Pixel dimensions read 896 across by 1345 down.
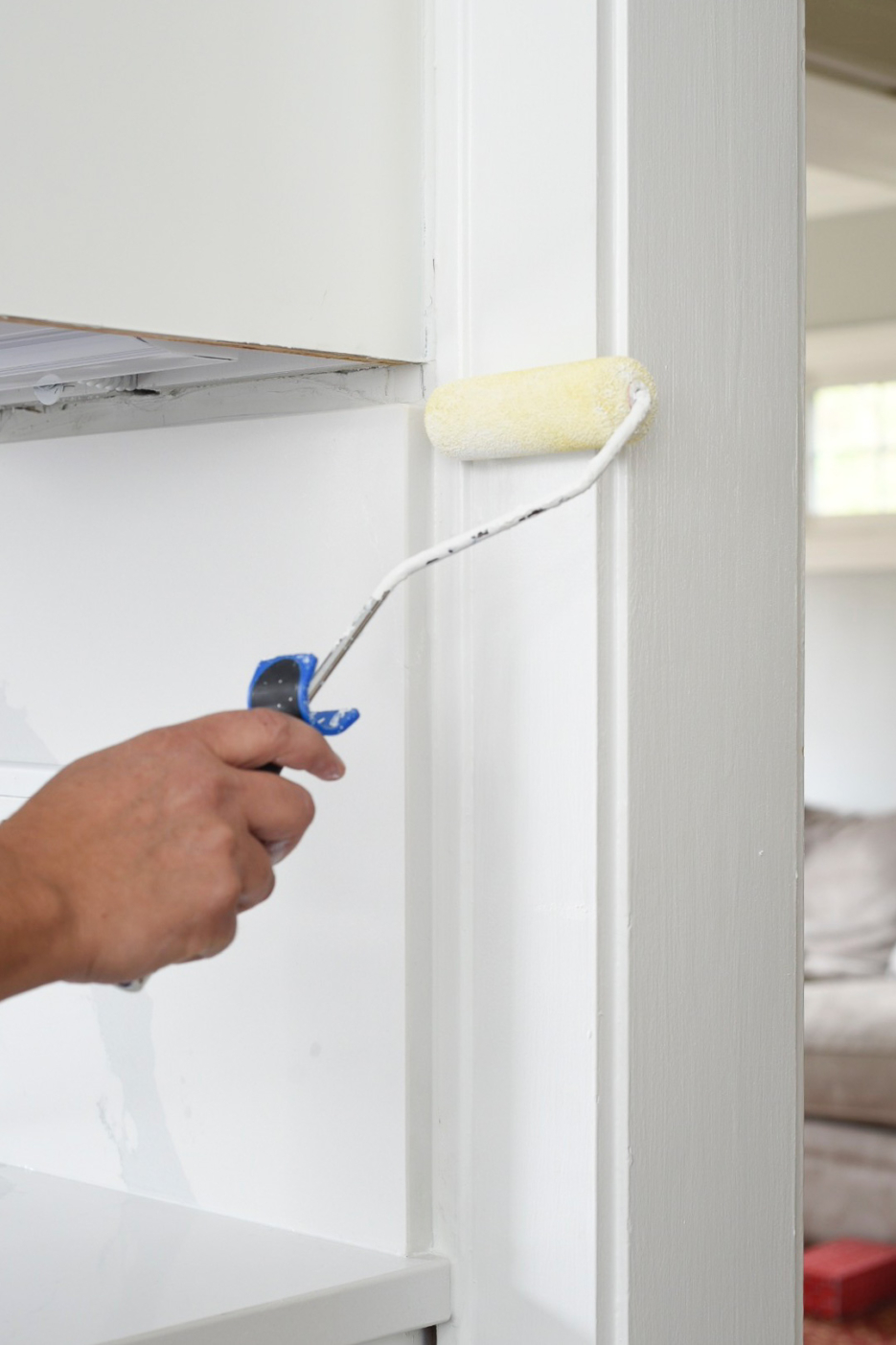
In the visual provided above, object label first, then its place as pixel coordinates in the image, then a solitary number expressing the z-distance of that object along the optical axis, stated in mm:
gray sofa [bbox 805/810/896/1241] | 3182
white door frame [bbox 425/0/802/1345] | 770
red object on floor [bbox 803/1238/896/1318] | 2828
